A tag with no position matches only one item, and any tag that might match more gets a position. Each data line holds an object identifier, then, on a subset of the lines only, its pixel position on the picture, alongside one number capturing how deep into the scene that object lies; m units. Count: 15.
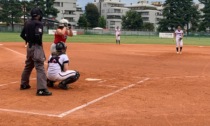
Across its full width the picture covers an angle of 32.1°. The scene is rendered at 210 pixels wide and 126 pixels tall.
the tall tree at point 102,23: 117.59
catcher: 9.30
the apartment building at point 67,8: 124.74
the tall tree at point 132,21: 103.88
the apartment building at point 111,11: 142.93
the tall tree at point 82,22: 107.12
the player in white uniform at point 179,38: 25.33
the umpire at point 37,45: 8.40
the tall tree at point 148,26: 113.84
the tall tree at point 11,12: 86.62
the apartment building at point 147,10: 141.50
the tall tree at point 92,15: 117.81
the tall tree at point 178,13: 90.31
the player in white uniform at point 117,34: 38.17
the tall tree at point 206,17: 91.31
